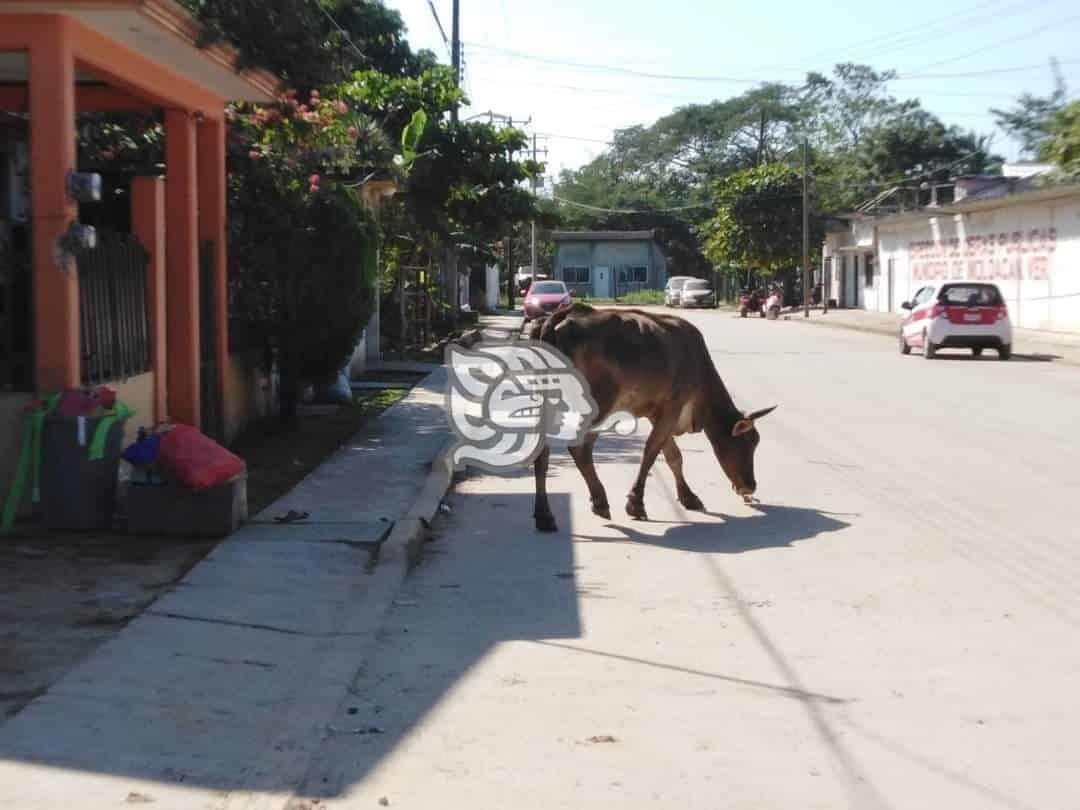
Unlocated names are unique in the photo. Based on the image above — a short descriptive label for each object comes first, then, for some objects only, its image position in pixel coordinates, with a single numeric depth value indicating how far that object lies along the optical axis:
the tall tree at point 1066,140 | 33.00
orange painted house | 9.74
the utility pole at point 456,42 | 38.13
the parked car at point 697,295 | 72.69
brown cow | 10.59
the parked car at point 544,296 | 47.59
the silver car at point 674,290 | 74.12
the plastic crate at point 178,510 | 9.47
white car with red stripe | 29.67
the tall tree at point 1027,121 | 61.44
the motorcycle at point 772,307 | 59.47
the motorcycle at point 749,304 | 63.12
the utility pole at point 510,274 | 70.56
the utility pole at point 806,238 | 58.09
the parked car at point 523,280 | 85.29
